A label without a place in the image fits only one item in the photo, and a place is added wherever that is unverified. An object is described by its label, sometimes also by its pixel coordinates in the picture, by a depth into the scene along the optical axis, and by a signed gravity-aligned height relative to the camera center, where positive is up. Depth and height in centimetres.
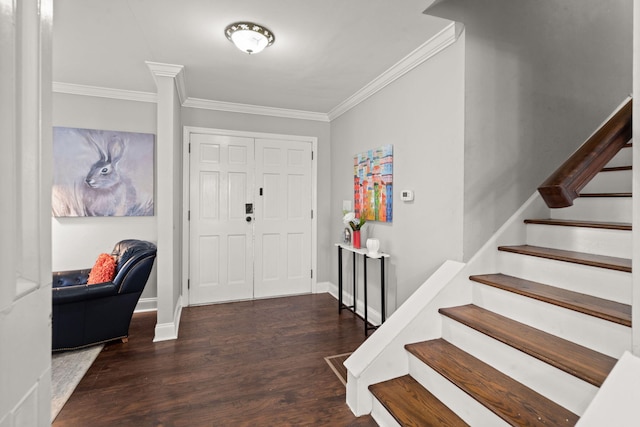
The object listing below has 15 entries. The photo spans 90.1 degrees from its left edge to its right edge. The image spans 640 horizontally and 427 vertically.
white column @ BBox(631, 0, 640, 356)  100 +7
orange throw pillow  276 -54
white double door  381 -10
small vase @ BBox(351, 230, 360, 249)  331 -30
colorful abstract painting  302 +27
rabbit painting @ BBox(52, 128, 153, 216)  329 +38
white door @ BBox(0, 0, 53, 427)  51 +0
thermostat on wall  269 +13
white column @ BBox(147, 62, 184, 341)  284 +15
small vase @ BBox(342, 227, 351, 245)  359 -29
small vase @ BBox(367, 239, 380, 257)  297 -33
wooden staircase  133 -61
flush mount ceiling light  221 +123
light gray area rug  199 -117
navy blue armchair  248 -78
